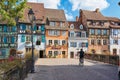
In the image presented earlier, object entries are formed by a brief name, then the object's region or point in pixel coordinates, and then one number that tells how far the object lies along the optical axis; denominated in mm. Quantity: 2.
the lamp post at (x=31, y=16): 6924
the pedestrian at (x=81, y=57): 10019
